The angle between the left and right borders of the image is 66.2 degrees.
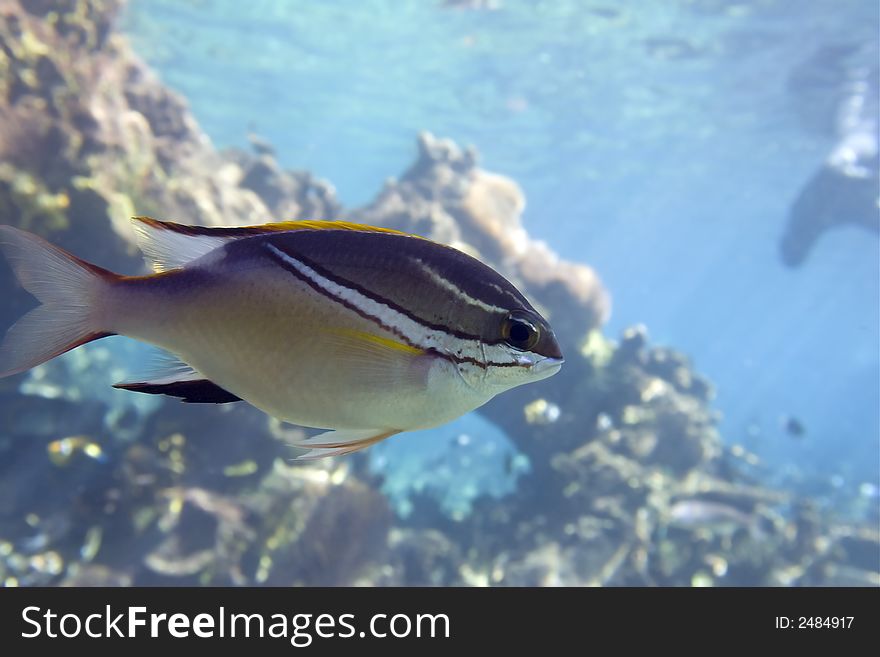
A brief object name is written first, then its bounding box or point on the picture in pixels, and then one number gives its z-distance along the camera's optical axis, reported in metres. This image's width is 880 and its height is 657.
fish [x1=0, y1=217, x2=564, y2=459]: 0.20
